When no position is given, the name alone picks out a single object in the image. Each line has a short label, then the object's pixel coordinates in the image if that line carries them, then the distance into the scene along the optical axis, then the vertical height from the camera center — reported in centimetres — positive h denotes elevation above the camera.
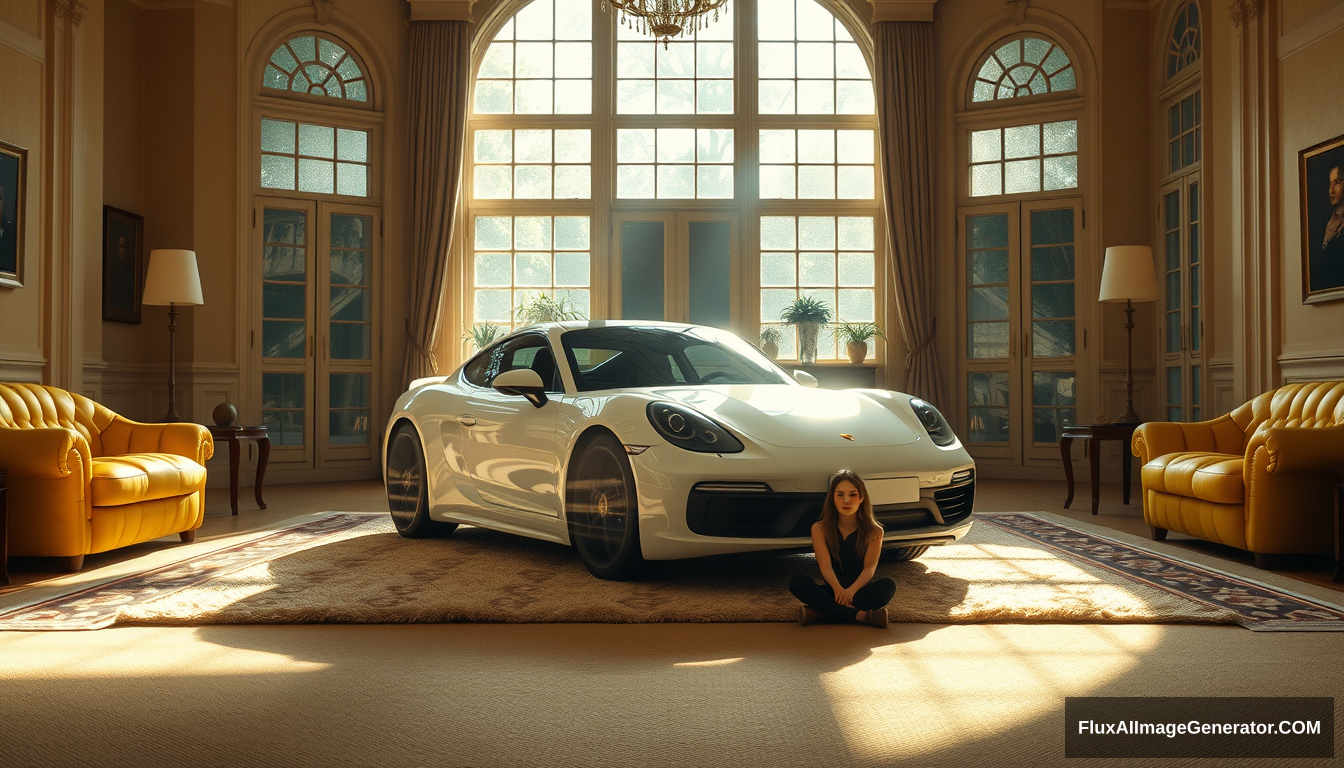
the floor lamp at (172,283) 745 +86
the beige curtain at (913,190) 972 +195
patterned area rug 342 -66
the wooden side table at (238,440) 699 -23
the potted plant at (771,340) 982 +60
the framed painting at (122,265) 845 +114
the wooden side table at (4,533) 420 -50
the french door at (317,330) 942 +67
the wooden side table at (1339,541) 414 -53
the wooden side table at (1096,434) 693 -20
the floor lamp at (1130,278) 752 +89
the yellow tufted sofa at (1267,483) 444 -35
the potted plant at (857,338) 979 +61
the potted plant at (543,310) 991 +88
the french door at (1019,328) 960 +70
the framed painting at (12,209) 643 +119
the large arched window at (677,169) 1007 +222
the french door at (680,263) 1007 +133
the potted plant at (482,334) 973 +65
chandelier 709 +260
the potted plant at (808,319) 977 +78
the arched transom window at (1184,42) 851 +295
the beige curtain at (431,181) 966 +202
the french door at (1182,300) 843 +84
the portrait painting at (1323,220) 599 +105
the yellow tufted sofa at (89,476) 454 -32
